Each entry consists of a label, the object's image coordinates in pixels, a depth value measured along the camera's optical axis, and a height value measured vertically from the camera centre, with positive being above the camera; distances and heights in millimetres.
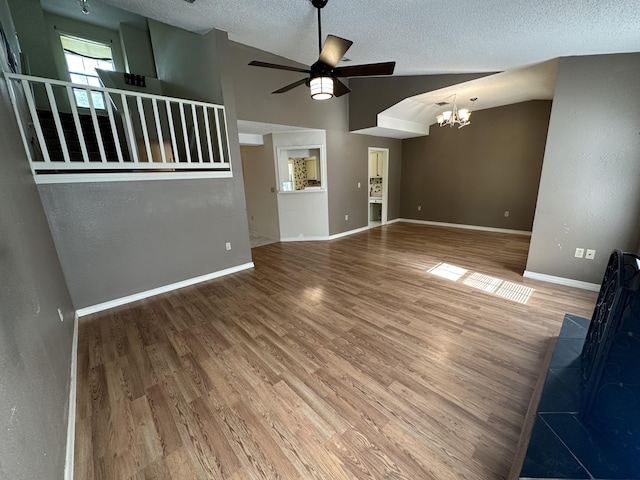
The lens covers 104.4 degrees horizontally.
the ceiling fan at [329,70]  1955 +878
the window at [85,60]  5039 +2589
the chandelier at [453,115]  4489 +1038
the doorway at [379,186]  6738 -279
